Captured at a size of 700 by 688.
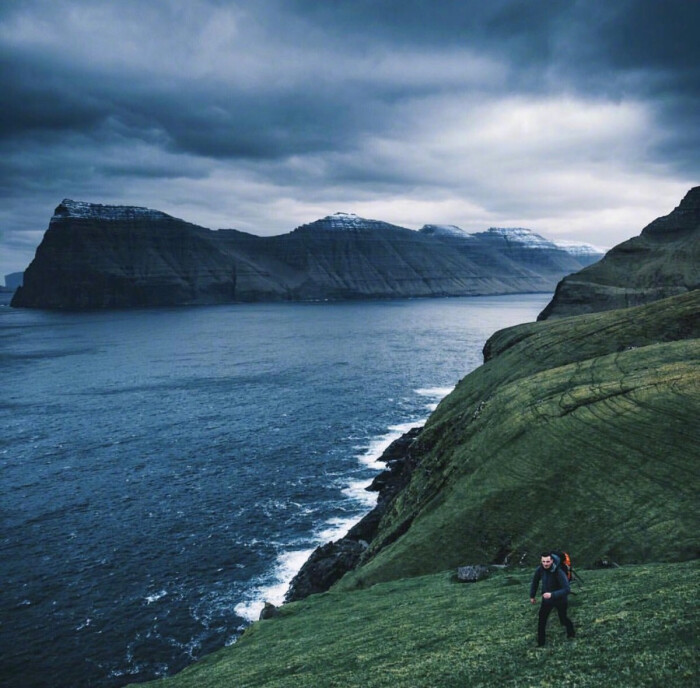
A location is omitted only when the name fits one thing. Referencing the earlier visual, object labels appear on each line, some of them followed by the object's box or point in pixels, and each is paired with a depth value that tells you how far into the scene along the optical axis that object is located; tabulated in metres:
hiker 20.92
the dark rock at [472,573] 35.28
